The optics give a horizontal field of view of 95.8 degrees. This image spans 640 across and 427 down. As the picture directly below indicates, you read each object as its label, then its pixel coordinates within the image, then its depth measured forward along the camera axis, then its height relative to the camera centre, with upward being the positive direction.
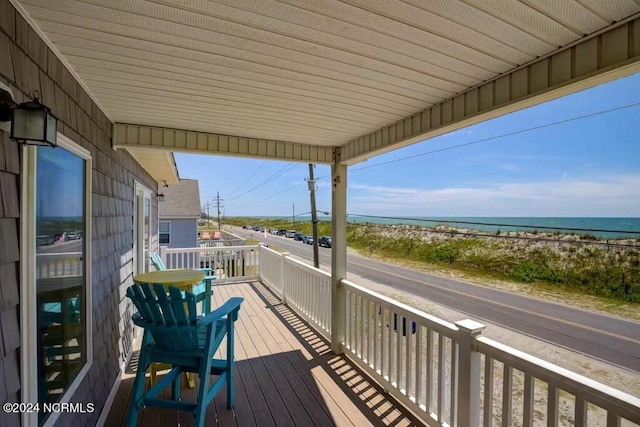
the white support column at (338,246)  3.45 -0.40
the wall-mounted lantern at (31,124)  1.03 +0.32
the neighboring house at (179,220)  12.39 -0.35
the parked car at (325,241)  27.42 -2.71
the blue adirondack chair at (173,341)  2.06 -0.97
